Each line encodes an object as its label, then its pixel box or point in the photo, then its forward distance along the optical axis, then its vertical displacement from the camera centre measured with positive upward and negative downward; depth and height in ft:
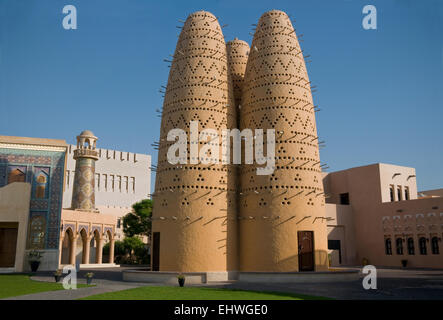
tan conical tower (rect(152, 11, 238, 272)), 60.64 +10.43
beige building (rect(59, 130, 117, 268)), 108.17 +8.88
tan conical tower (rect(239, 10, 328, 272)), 61.26 +11.57
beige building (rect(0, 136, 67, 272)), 84.43 +10.58
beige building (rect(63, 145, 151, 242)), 168.36 +29.01
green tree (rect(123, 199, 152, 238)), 141.79 +9.37
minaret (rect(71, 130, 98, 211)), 113.80 +19.19
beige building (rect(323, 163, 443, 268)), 101.24 +7.86
